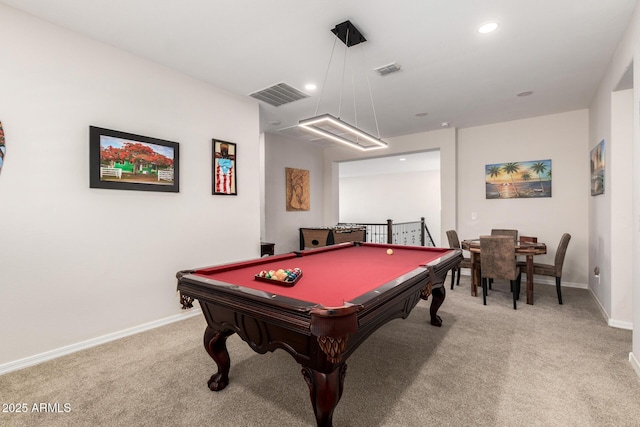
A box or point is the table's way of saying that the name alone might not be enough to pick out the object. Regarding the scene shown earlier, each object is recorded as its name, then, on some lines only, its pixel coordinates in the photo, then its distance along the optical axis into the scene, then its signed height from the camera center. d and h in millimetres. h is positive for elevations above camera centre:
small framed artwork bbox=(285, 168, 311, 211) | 6371 +502
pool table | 1364 -492
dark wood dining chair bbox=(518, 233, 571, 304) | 3883 -764
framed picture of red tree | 2805 +533
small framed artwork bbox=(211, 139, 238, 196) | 3787 +588
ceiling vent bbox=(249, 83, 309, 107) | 3836 +1608
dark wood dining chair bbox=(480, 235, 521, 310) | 3729 -636
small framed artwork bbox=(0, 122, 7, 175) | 2303 +533
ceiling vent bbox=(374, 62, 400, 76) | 3237 +1597
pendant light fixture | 2559 +857
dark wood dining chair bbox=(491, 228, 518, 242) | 5020 -369
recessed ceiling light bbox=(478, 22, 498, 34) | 2529 +1592
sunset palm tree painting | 5008 +545
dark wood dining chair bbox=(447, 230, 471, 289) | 4729 -464
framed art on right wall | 3529 +515
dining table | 3840 -623
